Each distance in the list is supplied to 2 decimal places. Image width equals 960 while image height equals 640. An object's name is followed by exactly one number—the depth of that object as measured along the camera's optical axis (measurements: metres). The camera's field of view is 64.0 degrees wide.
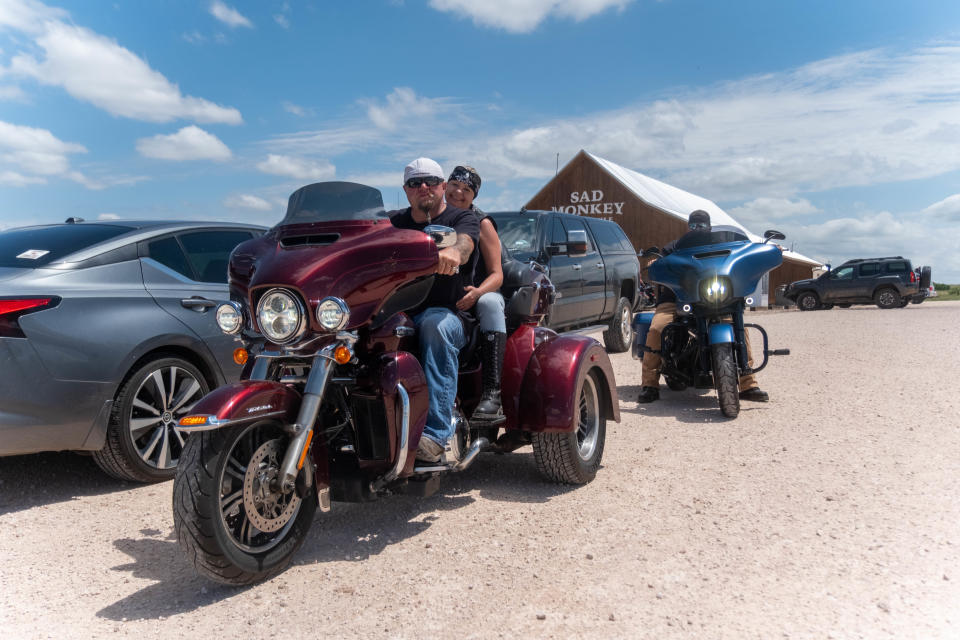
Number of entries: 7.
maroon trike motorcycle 3.03
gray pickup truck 9.39
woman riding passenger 4.30
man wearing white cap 3.72
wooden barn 34.19
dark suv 27.03
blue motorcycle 6.65
